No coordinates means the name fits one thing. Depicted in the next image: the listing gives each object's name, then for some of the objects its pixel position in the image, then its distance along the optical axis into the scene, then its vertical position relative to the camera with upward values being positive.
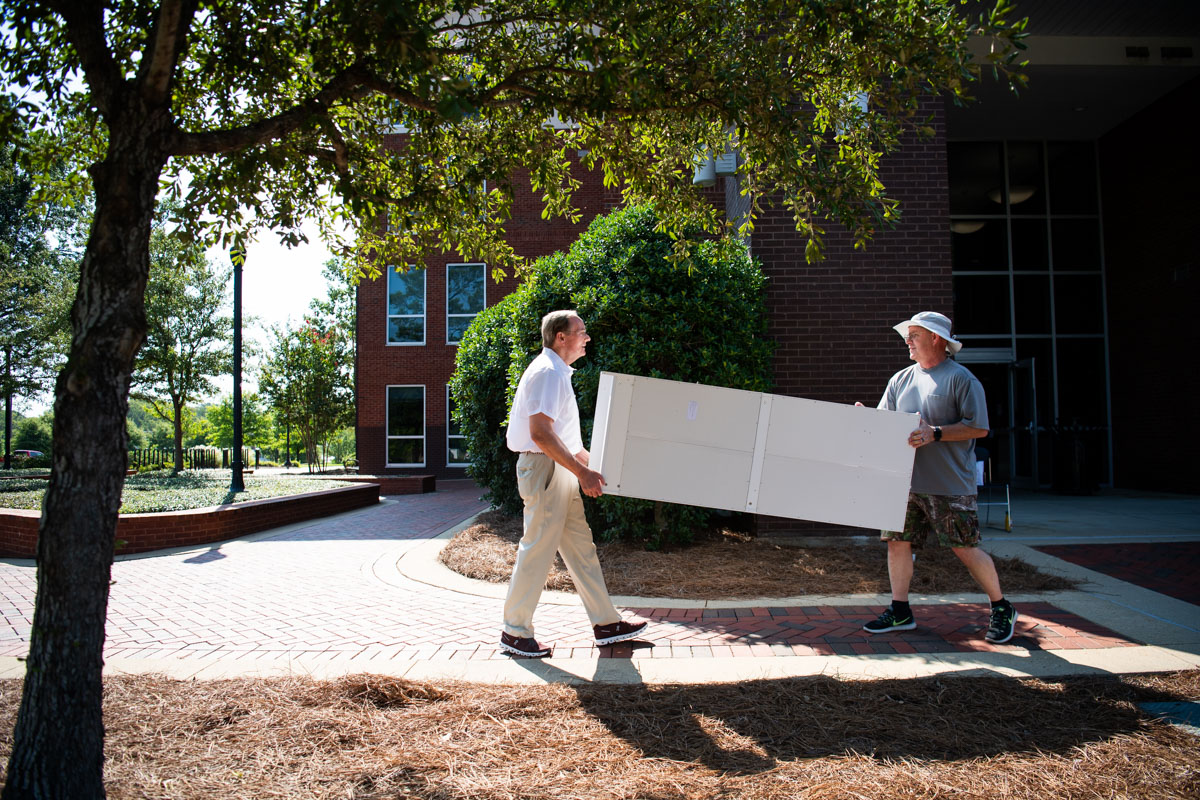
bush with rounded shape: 6.82 +1.09
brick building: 12.54 +3.80
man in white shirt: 3.99 -0.37
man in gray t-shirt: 4.11 -0.19
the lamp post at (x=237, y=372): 13.95 +1.23
